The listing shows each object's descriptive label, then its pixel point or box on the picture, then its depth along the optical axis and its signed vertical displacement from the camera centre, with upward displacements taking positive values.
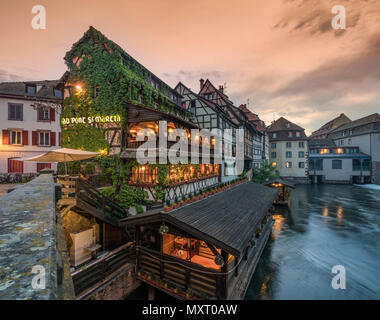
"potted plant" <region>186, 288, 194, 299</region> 7.29 -5.47
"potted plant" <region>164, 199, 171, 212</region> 7.97 -2.14
